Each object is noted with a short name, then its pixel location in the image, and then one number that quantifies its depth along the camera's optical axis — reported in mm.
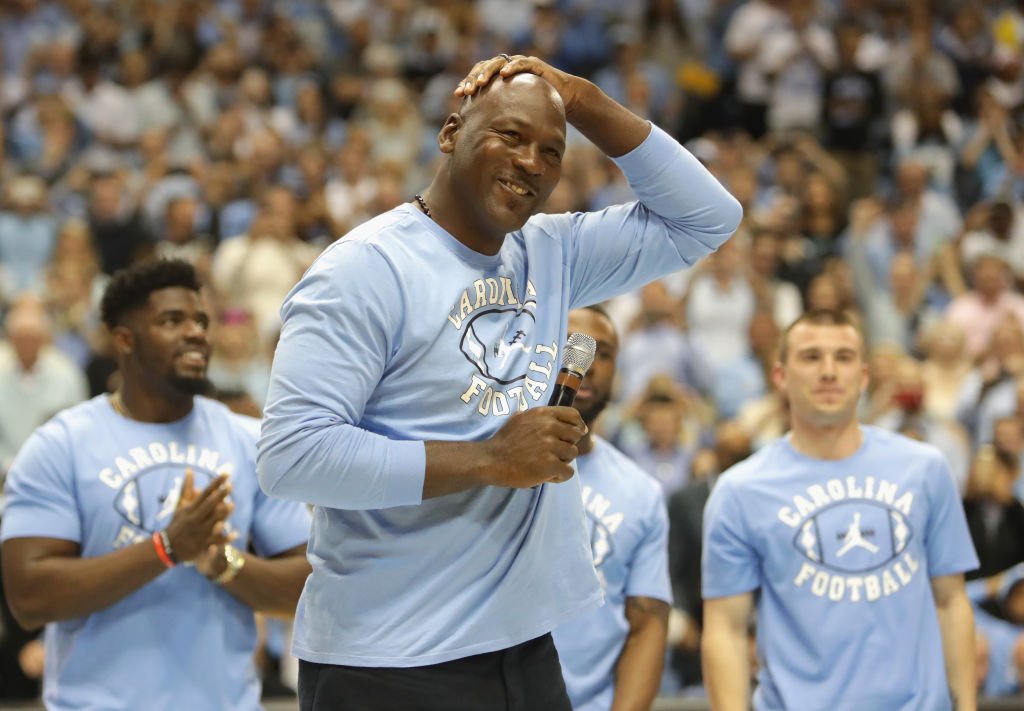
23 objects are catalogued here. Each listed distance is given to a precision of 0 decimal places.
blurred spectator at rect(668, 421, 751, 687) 6965
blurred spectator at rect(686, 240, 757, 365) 10258
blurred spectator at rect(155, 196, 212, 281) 10734
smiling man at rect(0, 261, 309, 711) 3916
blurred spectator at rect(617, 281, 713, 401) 9826
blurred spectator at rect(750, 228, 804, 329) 10266
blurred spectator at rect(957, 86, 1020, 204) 12500
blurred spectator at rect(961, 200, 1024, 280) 11086
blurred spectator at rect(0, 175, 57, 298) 11016
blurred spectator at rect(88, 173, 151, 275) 11008
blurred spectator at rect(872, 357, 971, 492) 8392
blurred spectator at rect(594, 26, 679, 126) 12945
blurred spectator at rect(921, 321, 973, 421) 9664
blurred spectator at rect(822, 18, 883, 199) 13273
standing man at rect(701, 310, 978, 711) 4285
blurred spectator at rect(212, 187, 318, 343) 10297
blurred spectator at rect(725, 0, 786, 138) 13680
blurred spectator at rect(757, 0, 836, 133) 13422
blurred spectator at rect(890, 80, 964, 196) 12625
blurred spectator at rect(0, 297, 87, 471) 8914
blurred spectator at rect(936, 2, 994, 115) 13578
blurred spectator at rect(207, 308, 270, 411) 9141
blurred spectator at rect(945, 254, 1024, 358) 10234
